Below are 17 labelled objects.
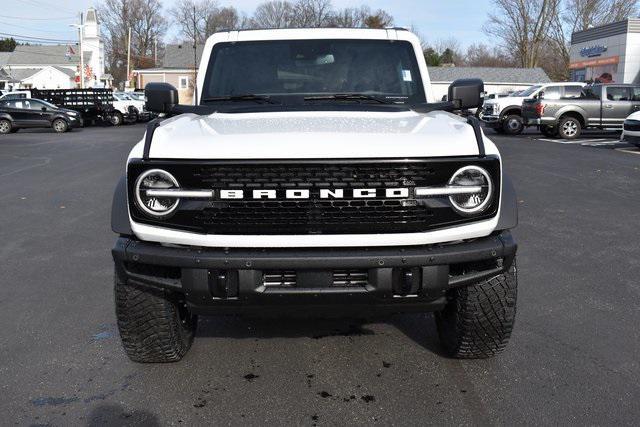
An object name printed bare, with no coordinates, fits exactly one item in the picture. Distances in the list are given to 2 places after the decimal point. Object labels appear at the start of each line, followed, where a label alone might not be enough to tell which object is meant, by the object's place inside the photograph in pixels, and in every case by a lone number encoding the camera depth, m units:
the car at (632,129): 17.05
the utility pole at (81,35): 59.47
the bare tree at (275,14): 85.62
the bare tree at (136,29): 87.62
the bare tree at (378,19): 74.88
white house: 84.62
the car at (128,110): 33.53
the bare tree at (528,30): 63.25
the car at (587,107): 21.69
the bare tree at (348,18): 82.38
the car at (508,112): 24.37
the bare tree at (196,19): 82.31
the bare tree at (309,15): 81.00
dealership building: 38.12
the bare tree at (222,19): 81.12
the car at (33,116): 27.58
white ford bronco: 3.01
